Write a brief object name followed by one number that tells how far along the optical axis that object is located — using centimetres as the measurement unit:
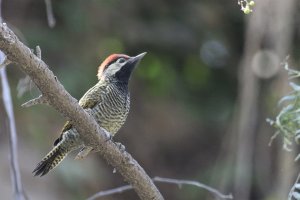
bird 937
